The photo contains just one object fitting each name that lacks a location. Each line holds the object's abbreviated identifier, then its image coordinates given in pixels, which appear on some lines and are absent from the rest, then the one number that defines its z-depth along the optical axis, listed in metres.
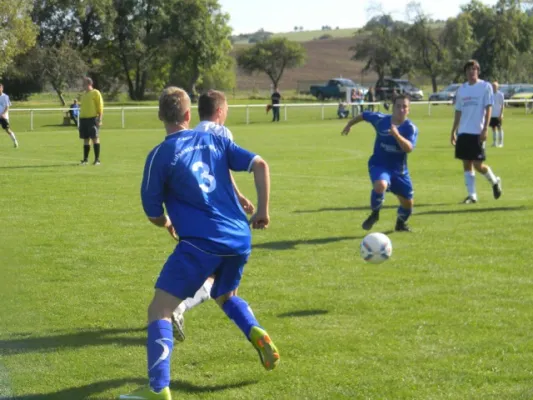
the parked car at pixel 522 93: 54.25
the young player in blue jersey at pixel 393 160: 10.68
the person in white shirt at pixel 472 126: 13.55
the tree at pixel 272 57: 86.94
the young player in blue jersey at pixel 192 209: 5.06
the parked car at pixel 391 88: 61.76
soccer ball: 7.90
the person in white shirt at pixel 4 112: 25.14
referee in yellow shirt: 19.84
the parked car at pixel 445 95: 58.53
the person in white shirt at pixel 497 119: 24.61
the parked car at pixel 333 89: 67.12
